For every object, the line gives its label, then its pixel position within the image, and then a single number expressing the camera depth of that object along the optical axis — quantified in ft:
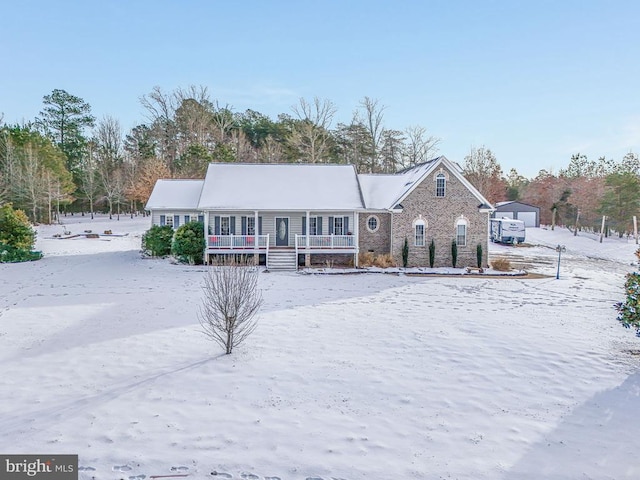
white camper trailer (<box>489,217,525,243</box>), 123.34
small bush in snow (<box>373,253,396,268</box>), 71.61
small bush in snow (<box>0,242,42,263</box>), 73.56
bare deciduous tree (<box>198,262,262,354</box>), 28.45
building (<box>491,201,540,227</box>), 172.35
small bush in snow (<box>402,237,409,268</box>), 72.84
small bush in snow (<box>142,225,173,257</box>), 78.84
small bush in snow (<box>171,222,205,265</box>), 71.15
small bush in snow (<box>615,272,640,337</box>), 28.71
